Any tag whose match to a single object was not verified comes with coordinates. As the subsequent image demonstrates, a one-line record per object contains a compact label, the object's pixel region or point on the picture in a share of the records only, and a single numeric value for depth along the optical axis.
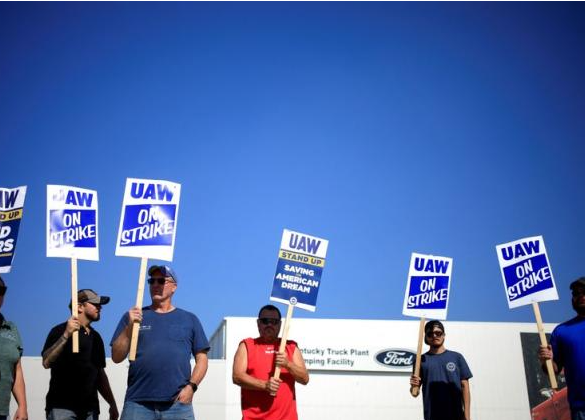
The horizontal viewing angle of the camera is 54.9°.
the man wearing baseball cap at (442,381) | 7.49
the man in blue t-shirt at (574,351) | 5.58
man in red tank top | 5.99
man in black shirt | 6.11
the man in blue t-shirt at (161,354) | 5.43
